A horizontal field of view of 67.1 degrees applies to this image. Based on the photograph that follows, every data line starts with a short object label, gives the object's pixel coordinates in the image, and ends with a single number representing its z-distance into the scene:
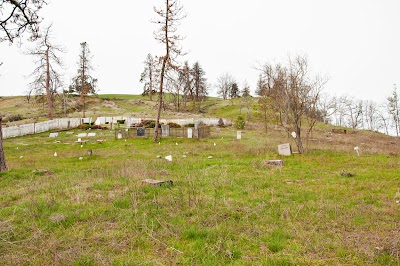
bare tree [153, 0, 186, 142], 25.38
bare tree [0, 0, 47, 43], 11.48
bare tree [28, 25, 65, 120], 35.75
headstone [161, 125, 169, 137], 27.78
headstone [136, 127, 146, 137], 27.88
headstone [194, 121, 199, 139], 27.33
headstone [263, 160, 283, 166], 13.32
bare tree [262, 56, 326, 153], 18.19
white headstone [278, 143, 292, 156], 16.64
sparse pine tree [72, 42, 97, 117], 48.19
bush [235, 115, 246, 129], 41.42
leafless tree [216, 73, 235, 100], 101.81
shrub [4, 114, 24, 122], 46.56
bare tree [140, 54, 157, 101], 68.31
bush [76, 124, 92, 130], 36.29
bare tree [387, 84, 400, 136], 59.13
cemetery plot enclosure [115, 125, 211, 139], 27.48
